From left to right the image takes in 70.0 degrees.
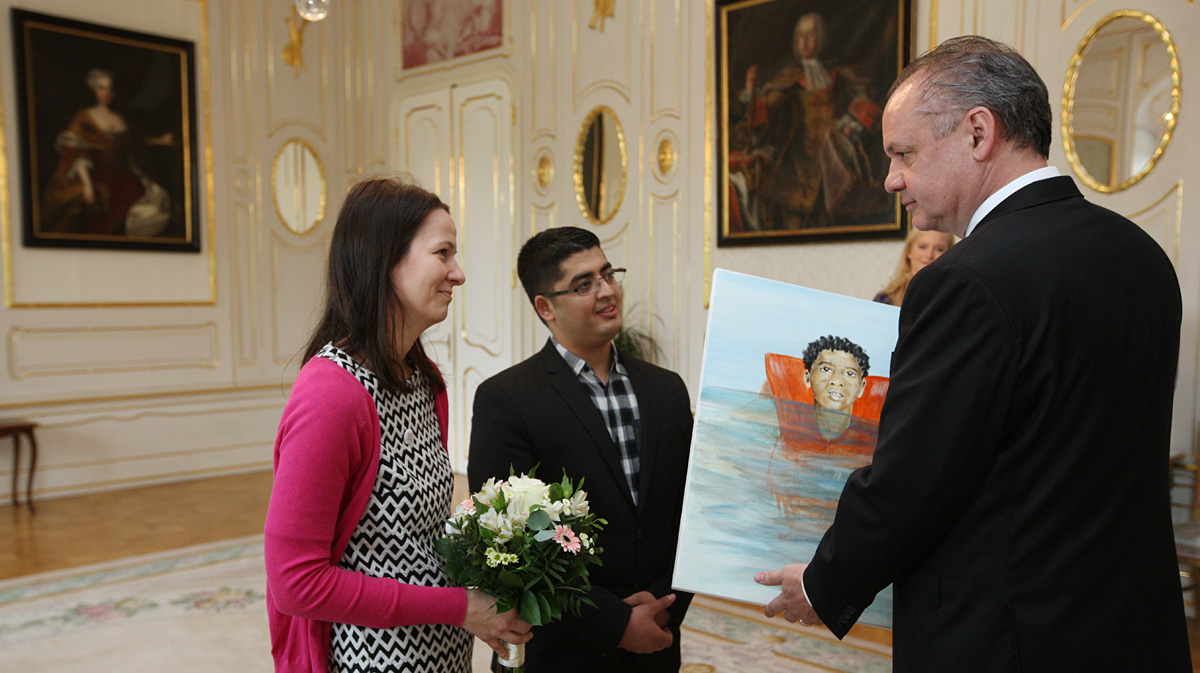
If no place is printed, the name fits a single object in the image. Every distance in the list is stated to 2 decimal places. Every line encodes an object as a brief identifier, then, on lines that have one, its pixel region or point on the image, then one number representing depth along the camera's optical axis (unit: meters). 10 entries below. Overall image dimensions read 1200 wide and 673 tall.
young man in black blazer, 2.09
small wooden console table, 6.83
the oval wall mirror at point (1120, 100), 4.50
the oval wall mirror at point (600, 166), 6.96
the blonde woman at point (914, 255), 4.63
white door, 7.92
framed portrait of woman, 7.33
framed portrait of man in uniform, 5.46
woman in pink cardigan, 1.55
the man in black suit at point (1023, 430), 1.35
